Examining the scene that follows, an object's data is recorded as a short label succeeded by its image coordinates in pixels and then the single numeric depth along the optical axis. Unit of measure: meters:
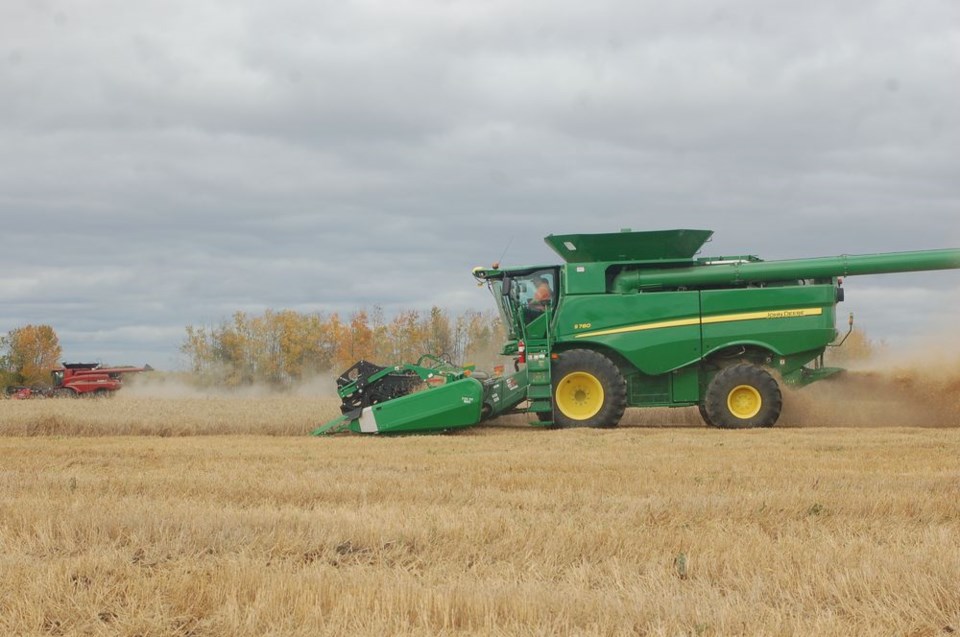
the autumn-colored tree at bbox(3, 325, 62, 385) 67.00
